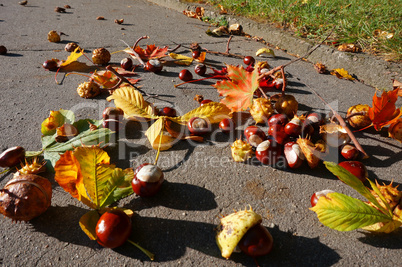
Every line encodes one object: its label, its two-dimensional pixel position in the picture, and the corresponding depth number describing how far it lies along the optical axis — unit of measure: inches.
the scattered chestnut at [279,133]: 26.9
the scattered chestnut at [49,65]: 39.1
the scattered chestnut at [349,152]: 26.2
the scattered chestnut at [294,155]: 25.8
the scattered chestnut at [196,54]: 43.8
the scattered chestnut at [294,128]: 26.8
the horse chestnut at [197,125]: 28.5
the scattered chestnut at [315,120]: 28.2
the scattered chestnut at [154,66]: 39.3
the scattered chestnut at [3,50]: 44.2
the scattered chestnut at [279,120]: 27.8
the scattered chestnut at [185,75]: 36.8
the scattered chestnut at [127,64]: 40.0
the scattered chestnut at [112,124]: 28.3
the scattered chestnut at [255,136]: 27.3
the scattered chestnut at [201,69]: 38.2
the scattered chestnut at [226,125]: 29.0
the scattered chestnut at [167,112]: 29.6
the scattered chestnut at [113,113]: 28.4
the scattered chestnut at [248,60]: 42.2
